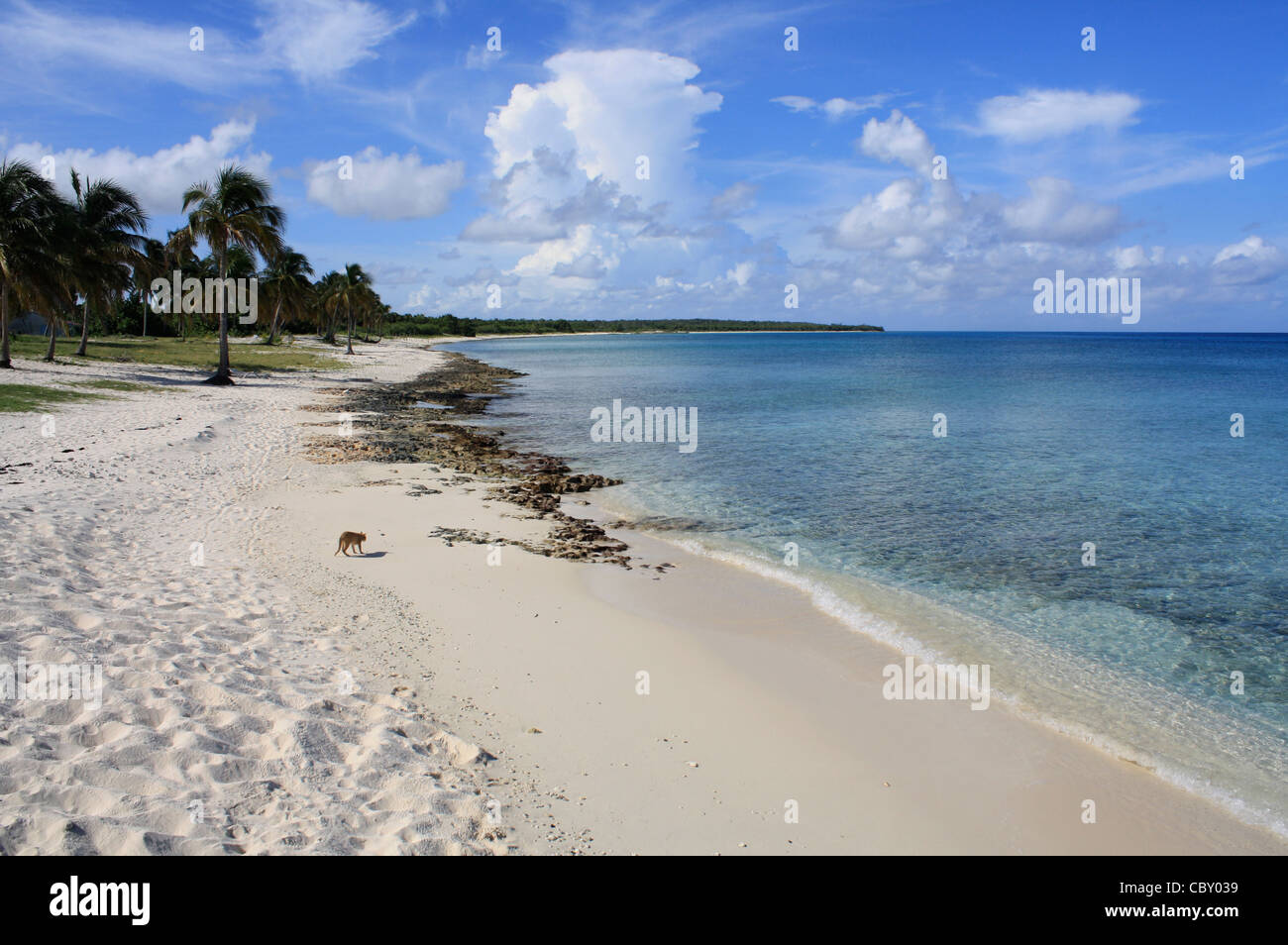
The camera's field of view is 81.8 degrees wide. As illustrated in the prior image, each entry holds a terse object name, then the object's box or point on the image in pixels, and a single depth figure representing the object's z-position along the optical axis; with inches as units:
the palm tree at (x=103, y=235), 1448.1
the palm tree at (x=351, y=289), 3416.8
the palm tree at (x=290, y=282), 2802.7
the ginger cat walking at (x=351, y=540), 451.8
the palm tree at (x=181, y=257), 1522.1
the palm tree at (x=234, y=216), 1389.0
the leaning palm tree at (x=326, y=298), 3608.8
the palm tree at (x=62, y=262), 1288.1
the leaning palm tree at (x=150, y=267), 1834.2
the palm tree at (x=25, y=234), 1236.5
